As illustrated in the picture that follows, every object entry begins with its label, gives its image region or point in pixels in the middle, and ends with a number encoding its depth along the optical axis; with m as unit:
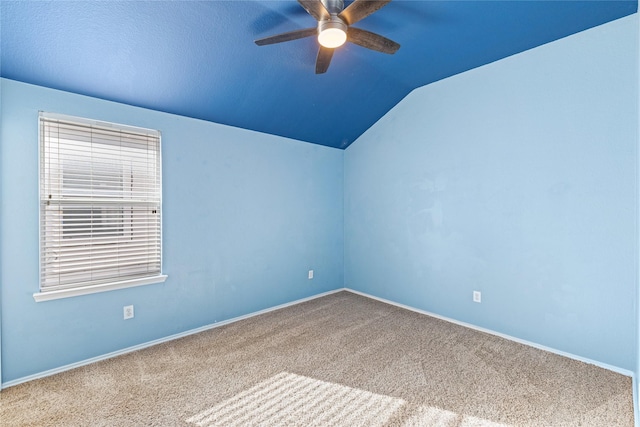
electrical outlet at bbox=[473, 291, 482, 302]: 2.99
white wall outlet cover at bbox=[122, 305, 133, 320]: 2.55
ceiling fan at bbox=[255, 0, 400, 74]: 1.71
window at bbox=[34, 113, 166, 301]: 2.22
